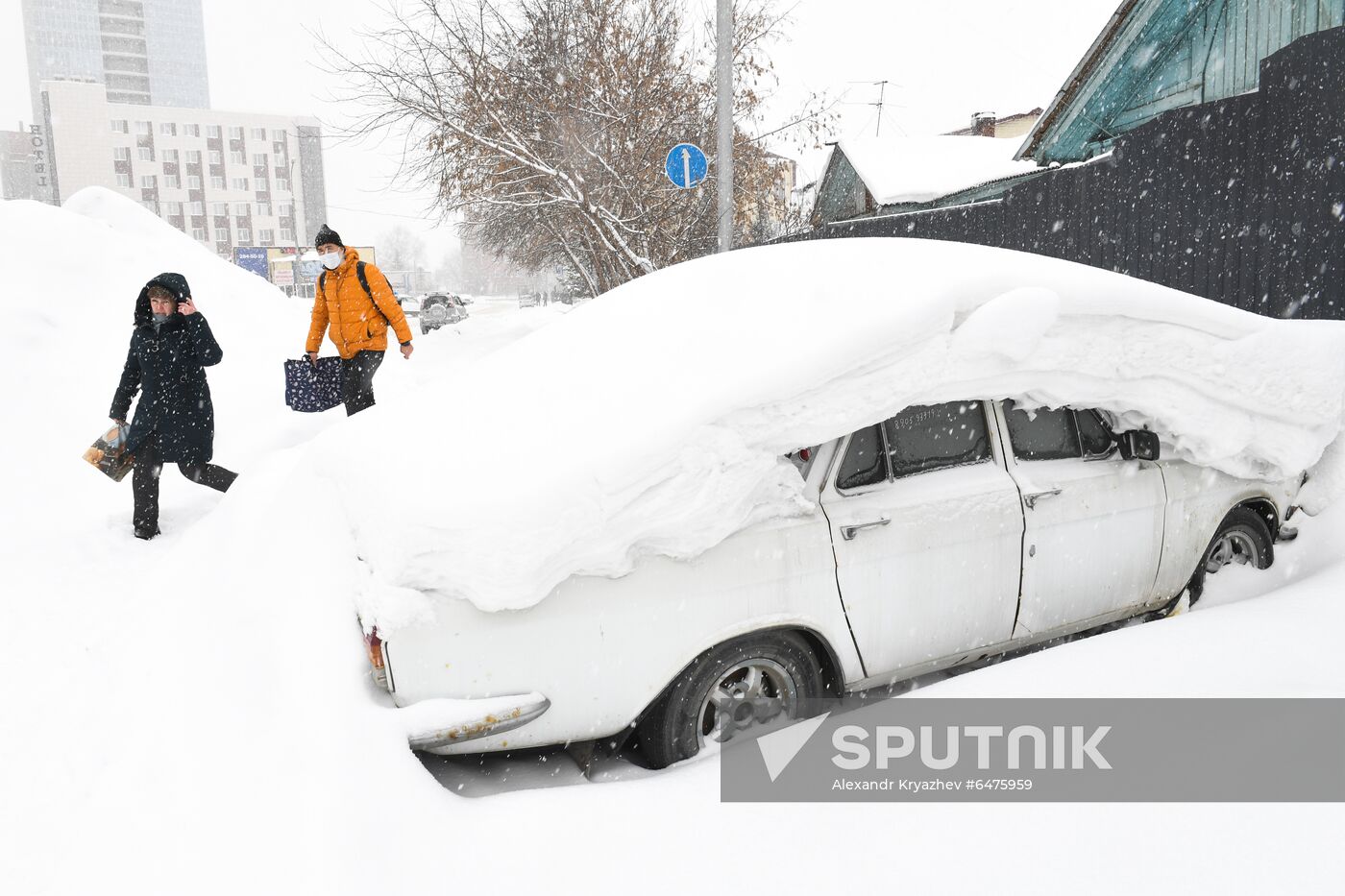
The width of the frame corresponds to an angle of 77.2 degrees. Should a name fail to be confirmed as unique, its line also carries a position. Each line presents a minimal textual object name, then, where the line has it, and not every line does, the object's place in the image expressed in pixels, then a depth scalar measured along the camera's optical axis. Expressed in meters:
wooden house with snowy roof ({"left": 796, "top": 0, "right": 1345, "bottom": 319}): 4.98
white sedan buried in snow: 2.50
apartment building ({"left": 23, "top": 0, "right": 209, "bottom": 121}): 145.12
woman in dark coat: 5.06
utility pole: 9.56
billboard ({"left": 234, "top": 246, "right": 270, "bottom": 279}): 55.66
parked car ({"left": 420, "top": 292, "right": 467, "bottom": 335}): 38.44
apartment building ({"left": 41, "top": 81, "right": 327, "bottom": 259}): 89.19
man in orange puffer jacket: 6.00
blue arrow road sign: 9.32
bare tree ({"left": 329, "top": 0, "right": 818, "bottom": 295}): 12.28
